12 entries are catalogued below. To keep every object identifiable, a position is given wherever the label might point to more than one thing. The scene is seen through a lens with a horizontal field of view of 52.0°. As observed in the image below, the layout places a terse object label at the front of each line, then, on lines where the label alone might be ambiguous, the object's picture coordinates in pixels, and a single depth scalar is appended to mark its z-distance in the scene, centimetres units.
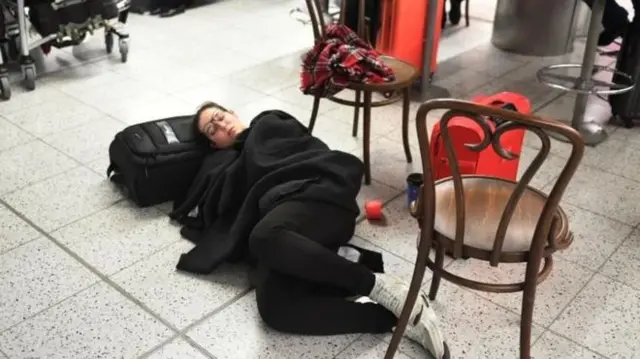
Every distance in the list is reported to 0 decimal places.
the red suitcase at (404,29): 345
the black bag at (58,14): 355
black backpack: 248
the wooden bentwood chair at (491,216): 137
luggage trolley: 354
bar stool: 296
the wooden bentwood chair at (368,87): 253
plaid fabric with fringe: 253
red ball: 251
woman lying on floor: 189
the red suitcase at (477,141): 230
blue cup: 242
